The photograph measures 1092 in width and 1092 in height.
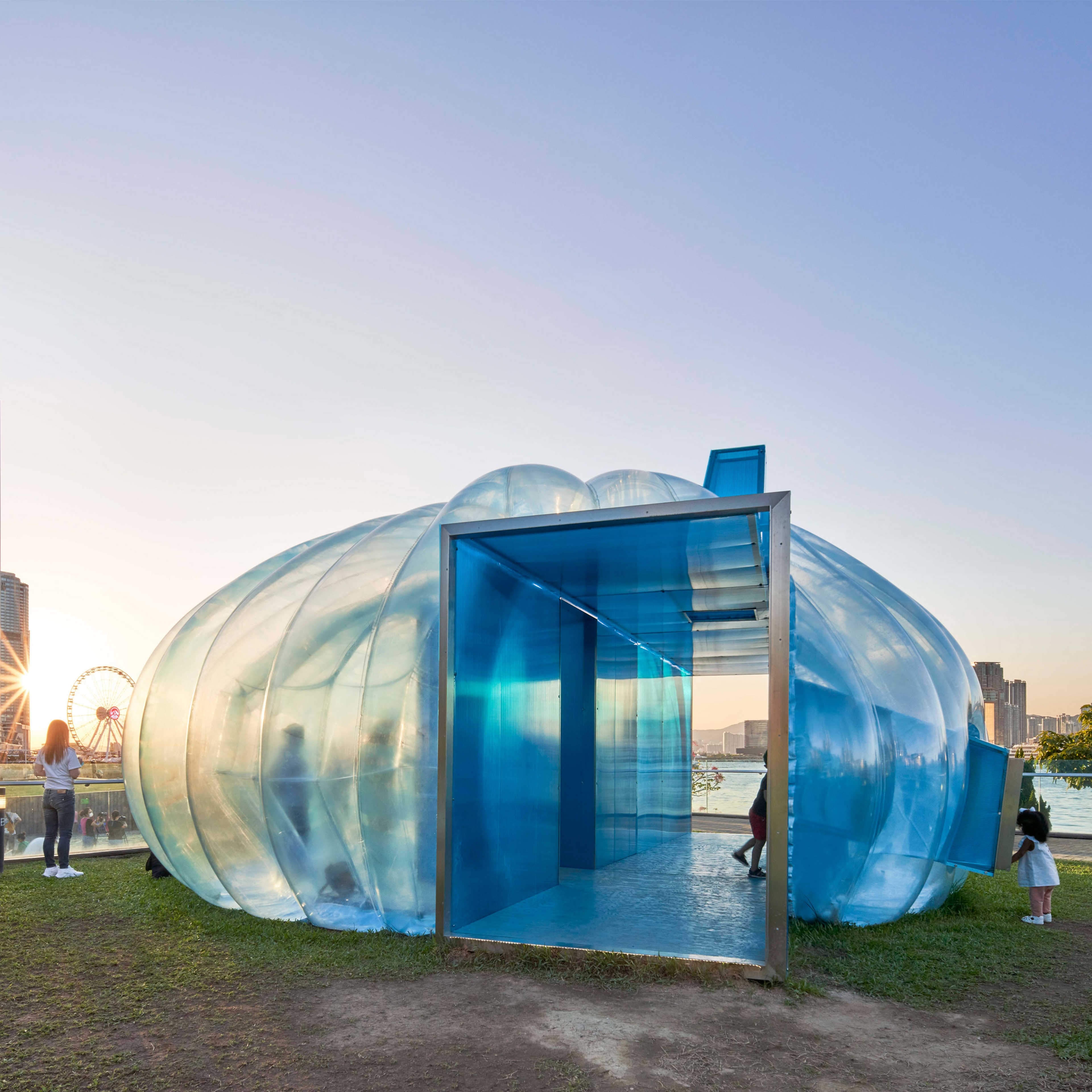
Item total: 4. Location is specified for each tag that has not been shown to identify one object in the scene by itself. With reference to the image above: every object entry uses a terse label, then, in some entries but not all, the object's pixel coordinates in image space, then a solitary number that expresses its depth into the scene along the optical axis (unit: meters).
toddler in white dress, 8.95
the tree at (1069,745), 37.81
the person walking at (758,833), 11.03
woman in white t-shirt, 11.66
